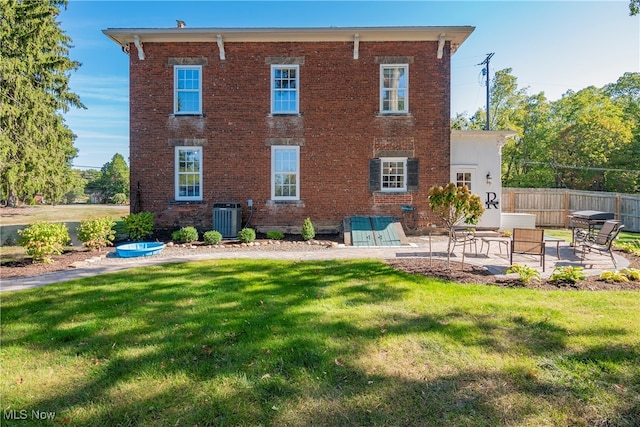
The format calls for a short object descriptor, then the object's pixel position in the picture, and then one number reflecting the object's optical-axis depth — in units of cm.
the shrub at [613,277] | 582
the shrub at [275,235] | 1168
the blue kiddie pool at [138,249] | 849
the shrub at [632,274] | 598
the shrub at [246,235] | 1086
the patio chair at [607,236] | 733
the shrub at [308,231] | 1141
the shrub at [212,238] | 1054
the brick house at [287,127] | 1223
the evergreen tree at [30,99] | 1797
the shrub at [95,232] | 902
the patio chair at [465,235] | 824
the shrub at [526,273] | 570
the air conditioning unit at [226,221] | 1153
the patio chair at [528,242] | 679
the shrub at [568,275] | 572
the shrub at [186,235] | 1083
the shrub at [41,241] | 732
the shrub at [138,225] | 1089
